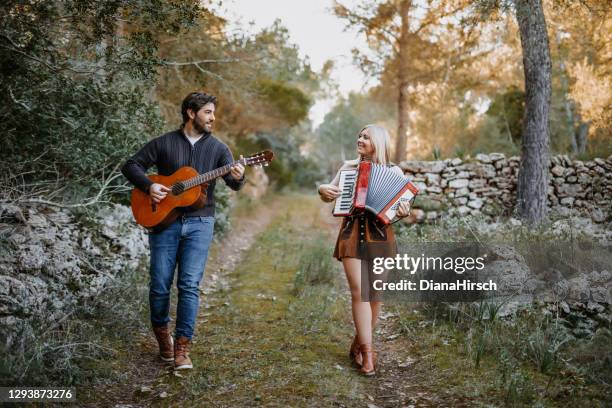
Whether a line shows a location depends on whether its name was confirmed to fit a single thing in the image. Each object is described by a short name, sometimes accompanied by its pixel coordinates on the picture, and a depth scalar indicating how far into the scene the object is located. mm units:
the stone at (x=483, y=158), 11234
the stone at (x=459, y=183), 11203
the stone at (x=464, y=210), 10836
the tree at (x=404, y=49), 14367
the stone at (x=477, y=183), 11148
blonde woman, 4336
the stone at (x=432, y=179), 11266
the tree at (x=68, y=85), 4508
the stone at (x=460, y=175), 11258
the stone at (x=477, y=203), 11031
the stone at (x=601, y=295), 4758
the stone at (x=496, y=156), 11180
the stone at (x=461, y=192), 11180
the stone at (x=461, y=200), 11117
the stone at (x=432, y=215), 10564
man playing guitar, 4246
